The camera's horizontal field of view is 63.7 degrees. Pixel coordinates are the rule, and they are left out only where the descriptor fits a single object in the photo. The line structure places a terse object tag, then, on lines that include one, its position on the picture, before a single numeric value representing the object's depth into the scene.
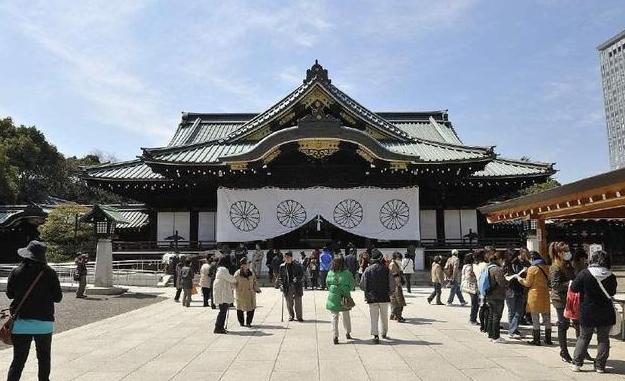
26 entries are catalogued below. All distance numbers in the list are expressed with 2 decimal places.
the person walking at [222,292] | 10.36
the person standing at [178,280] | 16.23
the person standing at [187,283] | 14.97
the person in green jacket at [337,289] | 9.05
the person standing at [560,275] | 8.22
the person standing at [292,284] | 11.43
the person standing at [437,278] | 14.21
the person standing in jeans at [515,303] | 9.26
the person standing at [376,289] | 9.16
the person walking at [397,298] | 11.53
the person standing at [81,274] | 17.22
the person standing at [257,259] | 20.53
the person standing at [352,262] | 18.45
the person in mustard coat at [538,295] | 8.53
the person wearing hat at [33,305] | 5.71
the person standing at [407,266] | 17.30
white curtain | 22.70
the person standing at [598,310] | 6.67
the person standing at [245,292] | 11.09
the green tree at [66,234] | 25.92
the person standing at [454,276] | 14.29
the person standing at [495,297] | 9.09
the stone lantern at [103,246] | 18.33
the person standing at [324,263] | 17.91
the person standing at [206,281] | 14.72
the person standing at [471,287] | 10.77
